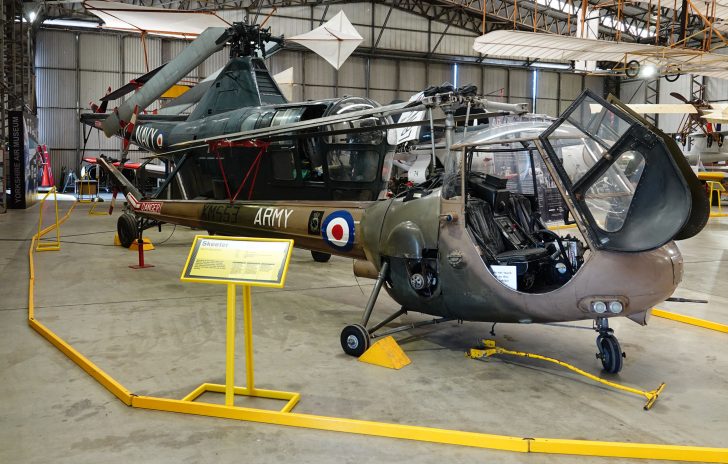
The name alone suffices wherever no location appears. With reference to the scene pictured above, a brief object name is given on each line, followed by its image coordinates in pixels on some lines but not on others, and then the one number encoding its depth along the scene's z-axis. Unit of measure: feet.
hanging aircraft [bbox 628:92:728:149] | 61.36
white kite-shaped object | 51.37
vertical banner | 57.77
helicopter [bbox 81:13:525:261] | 27.89
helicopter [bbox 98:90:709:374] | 11.76
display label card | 13.25
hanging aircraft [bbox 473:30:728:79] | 53.52
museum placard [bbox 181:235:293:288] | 10.75
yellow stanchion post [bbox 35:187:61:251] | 32.27
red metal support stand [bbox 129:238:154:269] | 27.84
